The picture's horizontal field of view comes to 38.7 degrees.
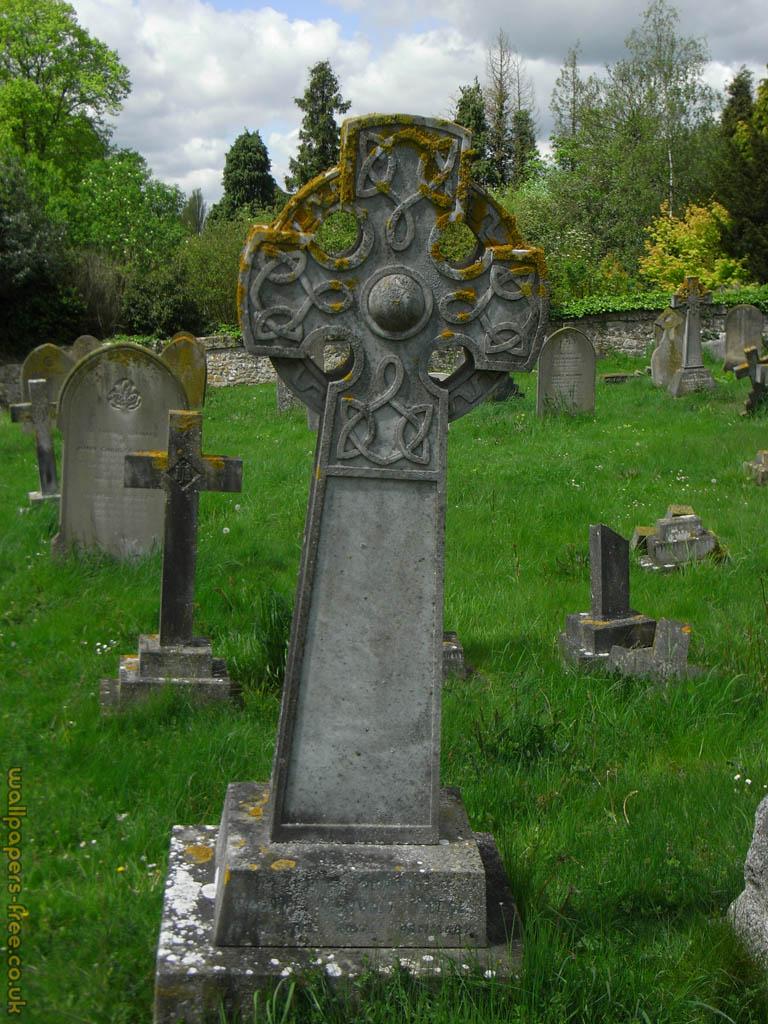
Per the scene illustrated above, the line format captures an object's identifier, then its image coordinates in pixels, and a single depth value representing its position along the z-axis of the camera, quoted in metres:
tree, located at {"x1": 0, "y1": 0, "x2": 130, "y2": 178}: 41.97
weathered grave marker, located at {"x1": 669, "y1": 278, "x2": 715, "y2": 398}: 18.12
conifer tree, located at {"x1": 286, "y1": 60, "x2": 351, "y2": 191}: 47.41
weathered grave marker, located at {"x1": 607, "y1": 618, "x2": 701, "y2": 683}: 5.74
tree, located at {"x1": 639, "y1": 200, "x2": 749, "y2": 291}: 32.88
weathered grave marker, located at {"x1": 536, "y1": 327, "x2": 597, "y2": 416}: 15.87
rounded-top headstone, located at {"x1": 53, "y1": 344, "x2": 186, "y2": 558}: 7.98
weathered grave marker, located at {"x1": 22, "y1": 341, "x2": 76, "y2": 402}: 16.03
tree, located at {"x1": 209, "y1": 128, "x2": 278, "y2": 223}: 50.91
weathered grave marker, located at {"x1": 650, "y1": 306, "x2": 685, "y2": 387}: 19.64
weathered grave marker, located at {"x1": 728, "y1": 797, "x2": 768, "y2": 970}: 3.12
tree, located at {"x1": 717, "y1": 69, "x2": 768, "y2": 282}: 32.81
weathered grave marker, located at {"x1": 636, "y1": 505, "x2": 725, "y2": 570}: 8.34
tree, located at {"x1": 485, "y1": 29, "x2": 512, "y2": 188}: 45.16
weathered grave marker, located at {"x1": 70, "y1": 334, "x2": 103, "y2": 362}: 18.48
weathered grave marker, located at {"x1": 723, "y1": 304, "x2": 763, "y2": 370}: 22.11
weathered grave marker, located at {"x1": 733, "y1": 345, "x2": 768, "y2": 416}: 15.20
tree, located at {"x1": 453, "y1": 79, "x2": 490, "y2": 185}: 43.41
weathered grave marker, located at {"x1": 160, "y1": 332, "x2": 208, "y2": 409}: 17.70
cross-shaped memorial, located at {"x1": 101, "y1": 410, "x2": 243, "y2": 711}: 5.62
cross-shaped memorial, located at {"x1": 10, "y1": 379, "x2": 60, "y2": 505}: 10.38
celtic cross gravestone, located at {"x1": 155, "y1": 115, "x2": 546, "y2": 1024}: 3.01
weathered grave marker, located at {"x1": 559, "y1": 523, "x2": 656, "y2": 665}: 6.17
